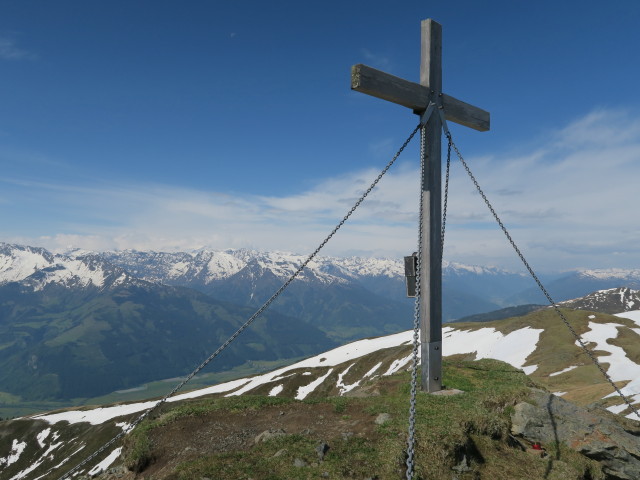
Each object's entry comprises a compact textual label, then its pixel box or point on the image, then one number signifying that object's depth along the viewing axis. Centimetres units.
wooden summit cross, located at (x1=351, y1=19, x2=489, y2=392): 1270
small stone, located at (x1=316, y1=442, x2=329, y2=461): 1001
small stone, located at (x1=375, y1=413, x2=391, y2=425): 1208
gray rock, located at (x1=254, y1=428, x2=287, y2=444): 1170
